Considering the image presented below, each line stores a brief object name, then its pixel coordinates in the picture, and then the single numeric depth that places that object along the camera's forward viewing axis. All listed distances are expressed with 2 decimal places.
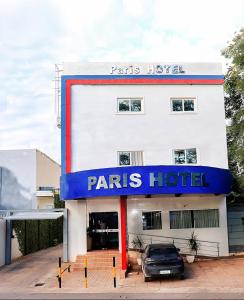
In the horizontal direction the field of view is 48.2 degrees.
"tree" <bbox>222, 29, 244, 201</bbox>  15.83
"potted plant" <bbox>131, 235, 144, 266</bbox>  15.34
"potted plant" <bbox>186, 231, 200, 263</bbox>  15.54
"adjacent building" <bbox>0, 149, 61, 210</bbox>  24.40
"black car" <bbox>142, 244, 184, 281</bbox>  11.44
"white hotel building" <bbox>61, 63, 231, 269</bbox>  15.80
